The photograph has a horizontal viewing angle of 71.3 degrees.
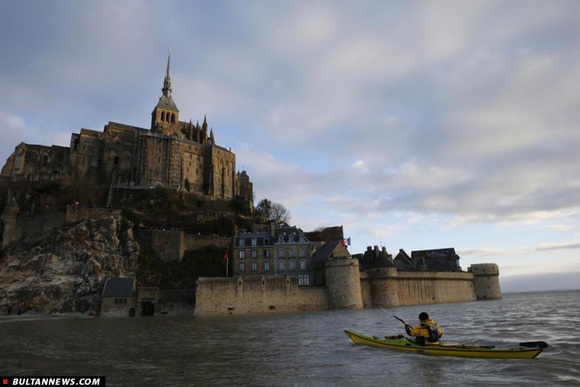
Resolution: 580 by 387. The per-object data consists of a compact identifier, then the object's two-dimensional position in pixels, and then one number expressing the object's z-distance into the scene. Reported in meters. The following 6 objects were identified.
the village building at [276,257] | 52.81
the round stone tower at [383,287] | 53.19
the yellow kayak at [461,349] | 14.71
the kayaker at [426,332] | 16.73
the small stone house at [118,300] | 42.72
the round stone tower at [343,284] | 48.00
